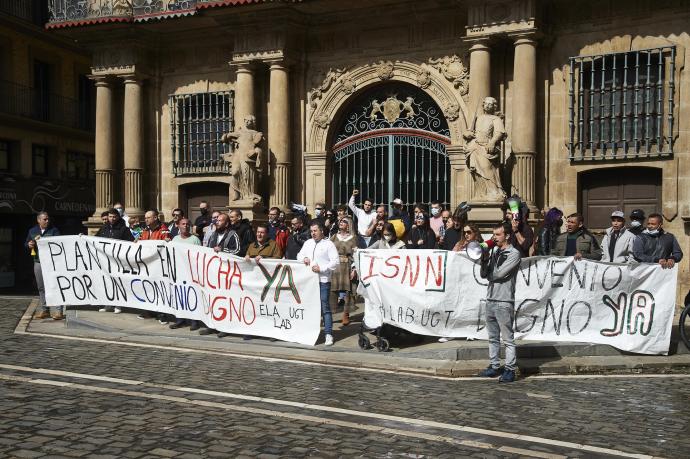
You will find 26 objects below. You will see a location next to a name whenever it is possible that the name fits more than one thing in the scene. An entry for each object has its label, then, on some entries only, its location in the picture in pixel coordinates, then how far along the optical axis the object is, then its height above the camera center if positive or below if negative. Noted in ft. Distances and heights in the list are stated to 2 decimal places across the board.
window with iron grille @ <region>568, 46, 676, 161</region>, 54.85 +7.56
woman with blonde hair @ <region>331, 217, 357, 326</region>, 43.21 -2.09
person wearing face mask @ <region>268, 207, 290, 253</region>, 49.16 -0.51
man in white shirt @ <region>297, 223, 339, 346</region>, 38.73 -1.95
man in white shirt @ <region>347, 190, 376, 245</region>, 51.85 +0.11
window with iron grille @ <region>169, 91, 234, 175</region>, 71.26 +7.75
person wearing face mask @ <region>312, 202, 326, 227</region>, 53.27 +0.64
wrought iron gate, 63.98 +5.50
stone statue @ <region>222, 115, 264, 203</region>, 64.95 +4.45
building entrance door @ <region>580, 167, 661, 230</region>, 56.24 +1.78
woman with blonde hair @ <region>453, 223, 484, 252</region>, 36.55 -0.76
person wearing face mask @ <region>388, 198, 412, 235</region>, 42.83 -0.02
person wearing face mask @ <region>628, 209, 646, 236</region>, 38.83 -0.16
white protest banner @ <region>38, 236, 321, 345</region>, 39.37 -3.21
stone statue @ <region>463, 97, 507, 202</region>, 55.98 +4.50
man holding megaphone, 31.60 -2.92
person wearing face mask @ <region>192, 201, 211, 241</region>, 50.03 -0.09
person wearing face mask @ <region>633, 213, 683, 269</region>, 38.37 -1.17
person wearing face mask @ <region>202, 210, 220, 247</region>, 44.88 -0.57
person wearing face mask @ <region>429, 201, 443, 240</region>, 51.24 +0.09
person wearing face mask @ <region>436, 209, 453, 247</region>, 44.73 -0.29
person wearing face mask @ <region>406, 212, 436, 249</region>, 43.24 -0.69
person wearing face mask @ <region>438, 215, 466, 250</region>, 42.19 -0.73
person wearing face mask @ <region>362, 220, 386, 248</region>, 41.67 -0.66
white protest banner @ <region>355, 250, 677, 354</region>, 36.42 -3.52
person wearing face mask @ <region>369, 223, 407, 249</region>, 40.29 -1.01
